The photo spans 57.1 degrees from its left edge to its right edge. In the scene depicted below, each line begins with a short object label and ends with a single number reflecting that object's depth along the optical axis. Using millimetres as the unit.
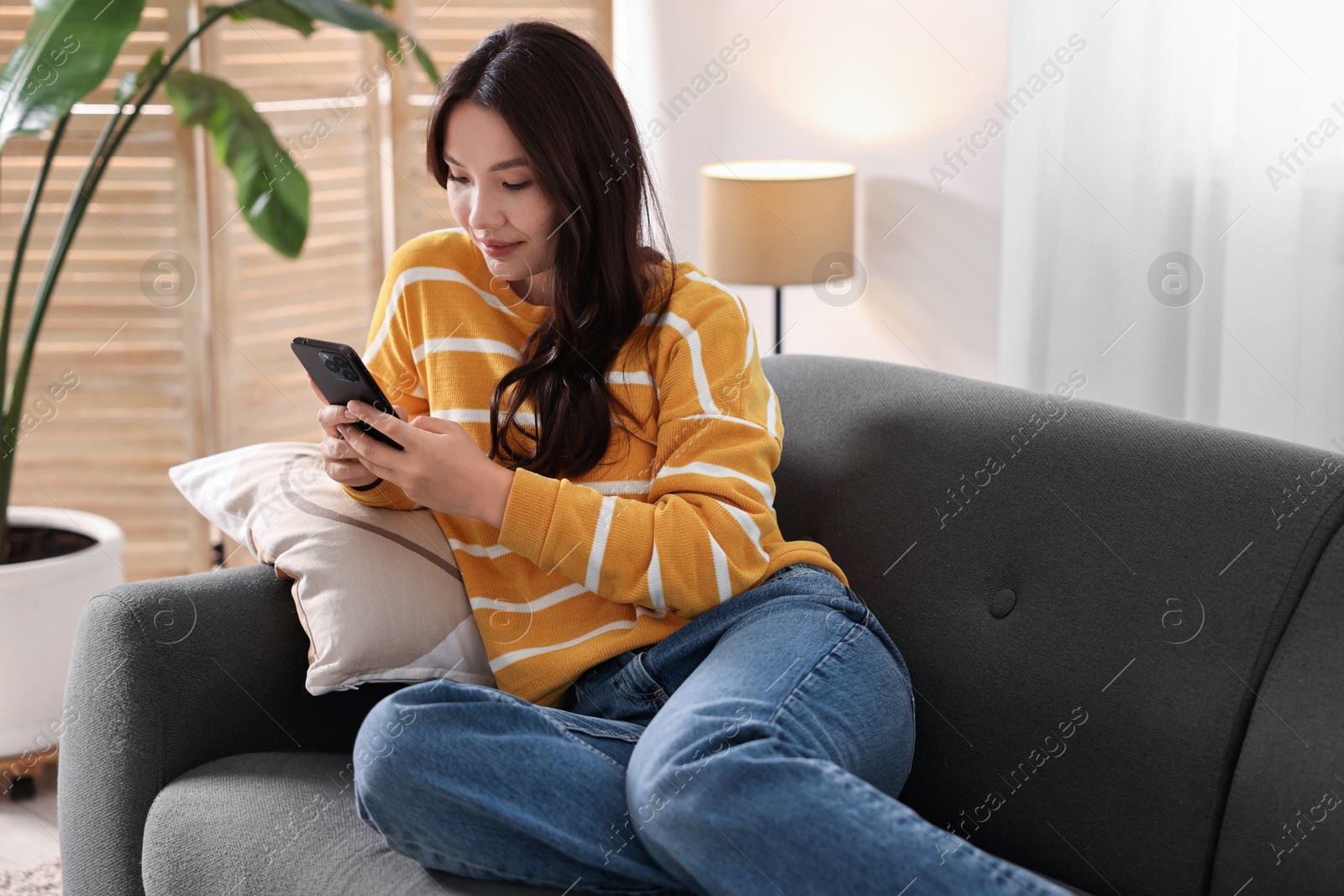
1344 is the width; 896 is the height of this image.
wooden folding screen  2543
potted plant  1740
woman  998
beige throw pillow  1264
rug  1672
